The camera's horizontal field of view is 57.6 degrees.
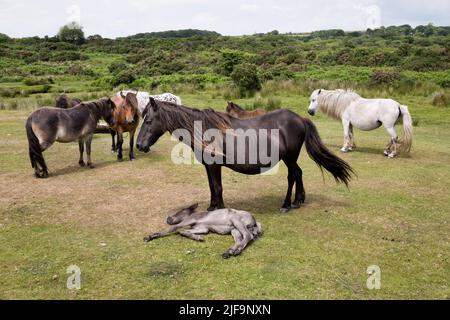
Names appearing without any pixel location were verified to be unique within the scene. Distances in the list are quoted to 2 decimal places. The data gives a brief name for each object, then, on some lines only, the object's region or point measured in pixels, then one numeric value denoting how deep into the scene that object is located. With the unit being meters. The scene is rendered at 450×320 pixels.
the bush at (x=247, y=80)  23.20
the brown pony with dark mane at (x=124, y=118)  10.14
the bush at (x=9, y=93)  26.11
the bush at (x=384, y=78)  24.03
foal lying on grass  5.87
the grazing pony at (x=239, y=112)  9.26
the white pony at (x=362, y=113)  10.66
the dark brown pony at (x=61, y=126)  8.79
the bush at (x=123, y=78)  32.69
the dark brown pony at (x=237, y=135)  6.40
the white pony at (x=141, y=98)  11.23
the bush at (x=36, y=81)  32.69
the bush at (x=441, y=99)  18.78
